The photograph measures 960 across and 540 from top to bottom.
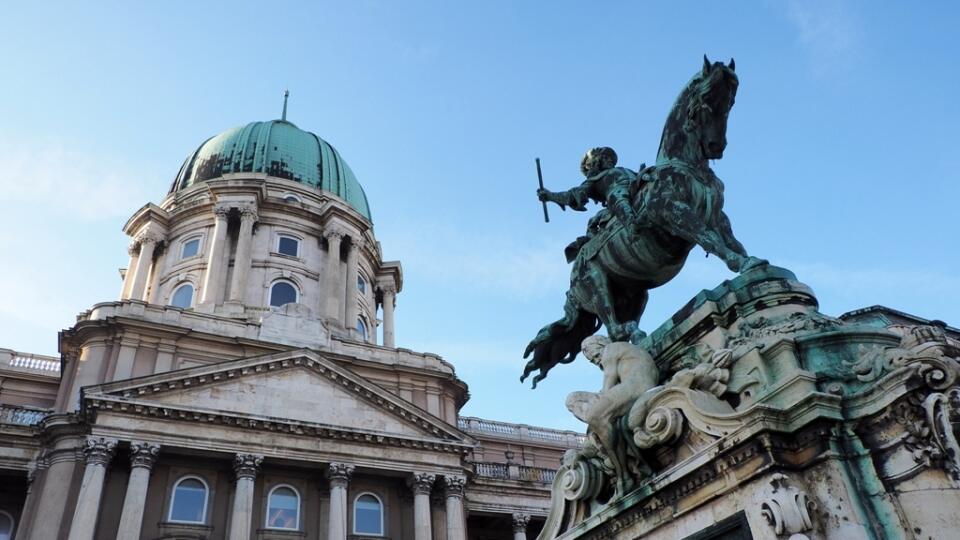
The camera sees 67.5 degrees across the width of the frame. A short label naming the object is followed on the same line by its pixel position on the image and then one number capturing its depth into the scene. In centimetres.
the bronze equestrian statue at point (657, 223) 516
